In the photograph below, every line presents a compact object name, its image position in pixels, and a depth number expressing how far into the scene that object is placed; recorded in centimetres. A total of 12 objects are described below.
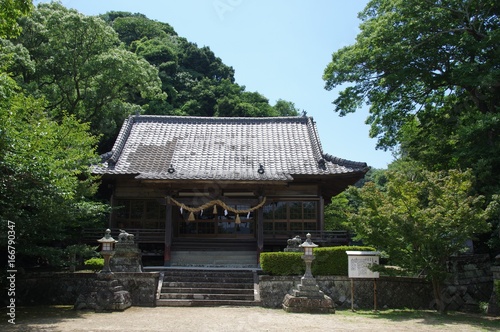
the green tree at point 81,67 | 2638
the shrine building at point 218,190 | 1848
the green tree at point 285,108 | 5092
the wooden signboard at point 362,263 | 1362
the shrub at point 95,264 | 1666
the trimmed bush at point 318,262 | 1473
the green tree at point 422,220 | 1246
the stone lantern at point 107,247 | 1364
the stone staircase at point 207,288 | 1395
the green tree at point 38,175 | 1027
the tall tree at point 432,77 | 1723
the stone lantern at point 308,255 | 1335
